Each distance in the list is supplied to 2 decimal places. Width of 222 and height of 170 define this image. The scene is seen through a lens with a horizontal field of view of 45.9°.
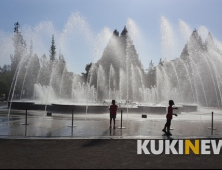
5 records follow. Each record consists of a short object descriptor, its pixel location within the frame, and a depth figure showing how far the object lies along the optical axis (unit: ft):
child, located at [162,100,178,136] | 41.52
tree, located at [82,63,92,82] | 238.68
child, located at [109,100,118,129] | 47.29
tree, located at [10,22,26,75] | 208.91
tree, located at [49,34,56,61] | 296.79
